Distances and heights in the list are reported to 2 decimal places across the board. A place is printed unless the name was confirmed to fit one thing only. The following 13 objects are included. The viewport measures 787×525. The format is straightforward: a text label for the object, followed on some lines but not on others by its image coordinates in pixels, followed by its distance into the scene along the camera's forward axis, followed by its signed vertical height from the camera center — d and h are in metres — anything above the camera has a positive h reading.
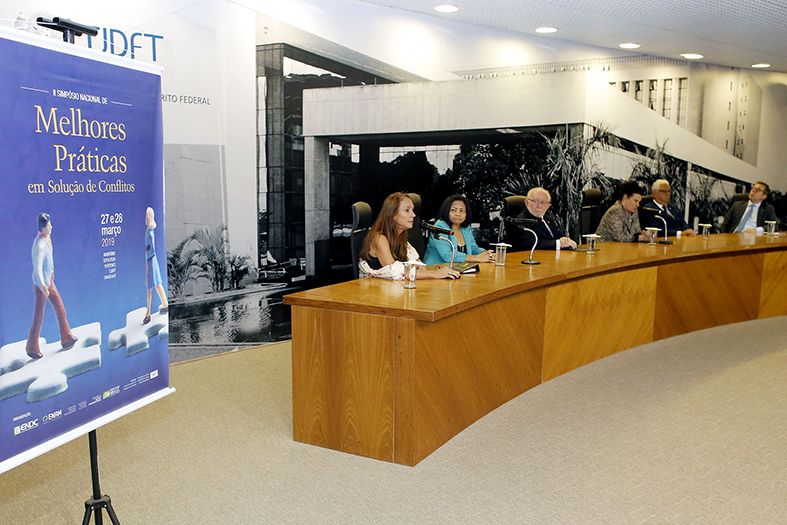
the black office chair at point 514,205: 5.43 -0.13
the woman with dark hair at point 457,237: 4.69 -0.37
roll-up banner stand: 1.75 -0.16
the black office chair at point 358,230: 4.22 -0.27
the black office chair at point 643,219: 6.70 -0.30
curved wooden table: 3.03 -0.84
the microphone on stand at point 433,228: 3.87 -0.23
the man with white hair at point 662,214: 6.63 -0.24
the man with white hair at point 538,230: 5.25 -0.34
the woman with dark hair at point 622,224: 6.15 -0.32
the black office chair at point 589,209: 6.39 -0.19
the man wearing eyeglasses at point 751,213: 7.31 -0.27
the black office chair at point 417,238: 4.93 -0.37
